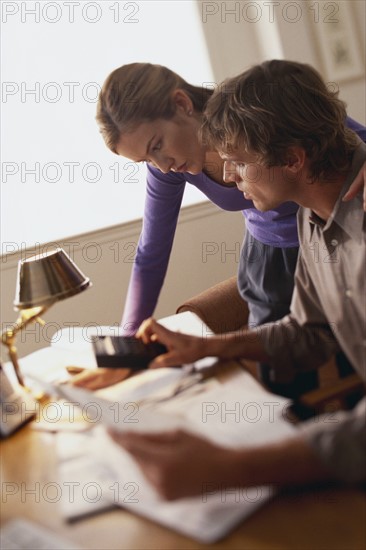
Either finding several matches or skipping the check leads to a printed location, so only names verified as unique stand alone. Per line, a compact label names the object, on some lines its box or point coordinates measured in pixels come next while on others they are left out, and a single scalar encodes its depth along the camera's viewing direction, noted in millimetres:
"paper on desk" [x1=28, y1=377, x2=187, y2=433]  1133
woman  2029
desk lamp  1845
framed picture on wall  4309
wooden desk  987
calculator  1727
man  1669
